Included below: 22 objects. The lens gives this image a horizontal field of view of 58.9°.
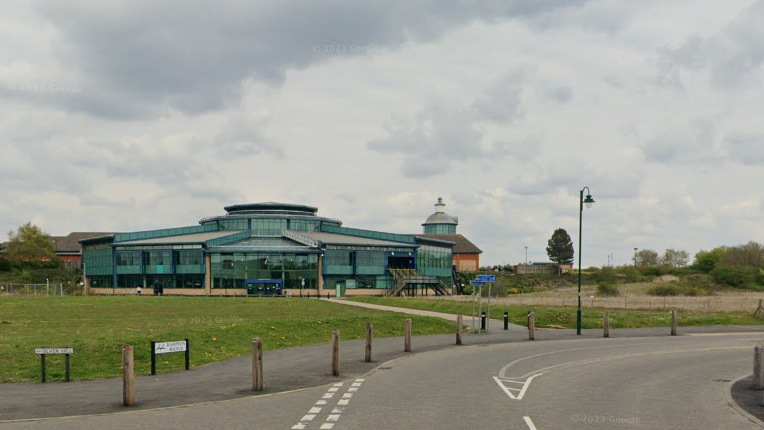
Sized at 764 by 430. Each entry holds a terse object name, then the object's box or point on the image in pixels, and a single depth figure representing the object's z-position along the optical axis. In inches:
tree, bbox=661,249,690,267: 6048.2
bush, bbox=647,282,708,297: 3294.8
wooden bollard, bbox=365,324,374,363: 890.1
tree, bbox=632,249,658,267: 6181.6
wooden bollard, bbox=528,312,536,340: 1259.5
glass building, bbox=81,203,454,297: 3467.0
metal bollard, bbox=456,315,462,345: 1158.2
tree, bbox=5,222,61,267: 4675.2
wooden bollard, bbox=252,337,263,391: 645.3
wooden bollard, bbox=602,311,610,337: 1349.7
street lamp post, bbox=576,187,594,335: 1390.3
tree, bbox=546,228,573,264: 6604.3
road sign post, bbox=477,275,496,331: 1296.8
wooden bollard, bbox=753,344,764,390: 681.0
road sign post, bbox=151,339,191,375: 729.6
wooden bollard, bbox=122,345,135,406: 567.5
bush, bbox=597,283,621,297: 3329.2
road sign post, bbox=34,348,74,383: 708.0
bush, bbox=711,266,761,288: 4131.4
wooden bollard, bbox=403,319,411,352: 1027.3
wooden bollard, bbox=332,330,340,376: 754.2
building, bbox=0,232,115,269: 5800.2
